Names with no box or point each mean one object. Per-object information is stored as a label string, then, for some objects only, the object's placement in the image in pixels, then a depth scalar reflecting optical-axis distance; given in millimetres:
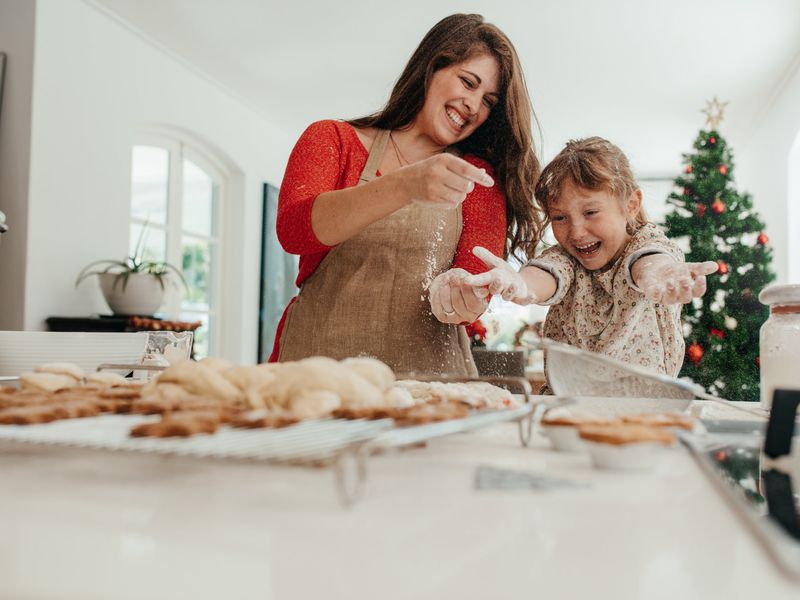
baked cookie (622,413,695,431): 561
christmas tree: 3744
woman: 1472
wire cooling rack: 385
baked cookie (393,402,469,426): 488
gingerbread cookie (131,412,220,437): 438
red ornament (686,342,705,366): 3762
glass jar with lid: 903
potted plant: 3682
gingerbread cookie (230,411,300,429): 468
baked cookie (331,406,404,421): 505
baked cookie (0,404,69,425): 490
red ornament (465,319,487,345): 4119
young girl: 1371
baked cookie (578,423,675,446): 482
